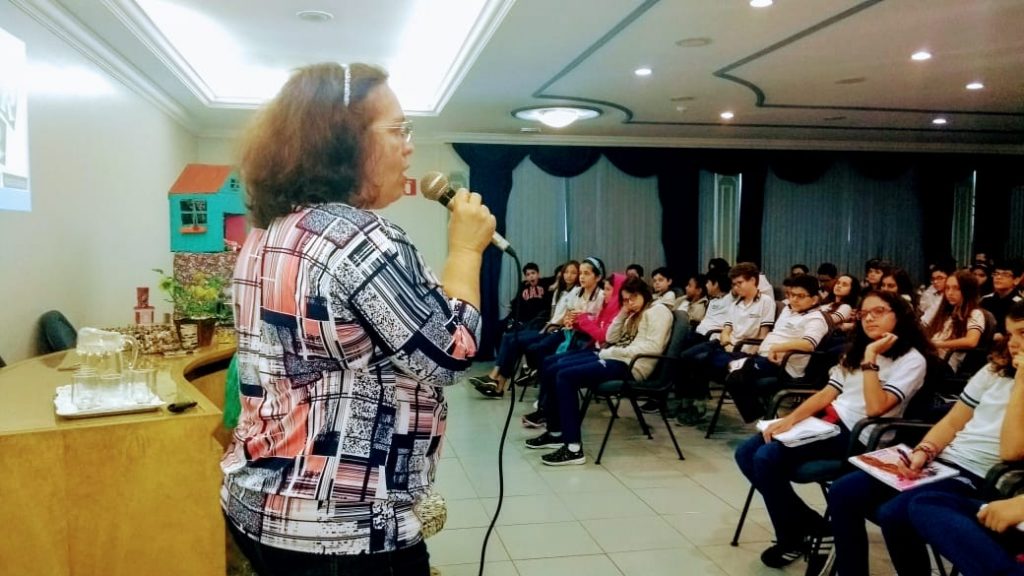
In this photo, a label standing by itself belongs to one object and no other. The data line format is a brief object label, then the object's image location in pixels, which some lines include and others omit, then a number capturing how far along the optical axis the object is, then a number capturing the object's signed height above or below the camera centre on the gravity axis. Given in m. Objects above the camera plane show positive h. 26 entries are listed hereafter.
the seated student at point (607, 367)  4.34 -0.77
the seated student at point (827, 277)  6.66 -0.36
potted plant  3.20 -0.32
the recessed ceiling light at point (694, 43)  4.55 +1.18
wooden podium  1.84 -0.65
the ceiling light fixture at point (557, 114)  6.69 +1.10
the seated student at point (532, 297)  7.73 -0.62
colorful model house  3.82 +0.14
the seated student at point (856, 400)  2.74 -0.59
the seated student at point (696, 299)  6.84 -0.58
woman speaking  0.91 -0.13
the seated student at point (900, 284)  4.44 -0.27
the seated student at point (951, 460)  2.21 -0.67
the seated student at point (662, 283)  7.15 -0.43
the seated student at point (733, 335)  5.27 -0.68
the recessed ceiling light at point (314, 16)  4.50 +1.32
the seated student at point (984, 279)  6.87 -0.37
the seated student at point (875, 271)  5.75 -0.26
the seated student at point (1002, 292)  5.52 -0.39
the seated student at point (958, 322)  4.50 -0.51
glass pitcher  2.22 -0.34
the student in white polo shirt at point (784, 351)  4.48 -0.67
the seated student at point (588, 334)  5.05 -0.70
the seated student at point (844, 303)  5.02 -0.45
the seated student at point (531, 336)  6.09 -0.85
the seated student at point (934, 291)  6.12 -0.50
